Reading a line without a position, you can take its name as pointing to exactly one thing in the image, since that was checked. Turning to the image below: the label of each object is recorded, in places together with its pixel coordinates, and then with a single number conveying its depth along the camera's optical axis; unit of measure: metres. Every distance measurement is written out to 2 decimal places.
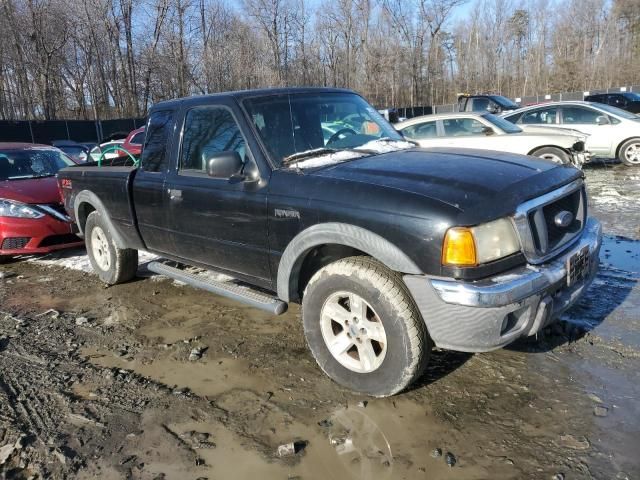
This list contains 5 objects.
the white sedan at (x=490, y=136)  10.10
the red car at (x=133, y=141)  11.65
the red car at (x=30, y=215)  6.64
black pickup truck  2.84
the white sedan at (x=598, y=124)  11.91
